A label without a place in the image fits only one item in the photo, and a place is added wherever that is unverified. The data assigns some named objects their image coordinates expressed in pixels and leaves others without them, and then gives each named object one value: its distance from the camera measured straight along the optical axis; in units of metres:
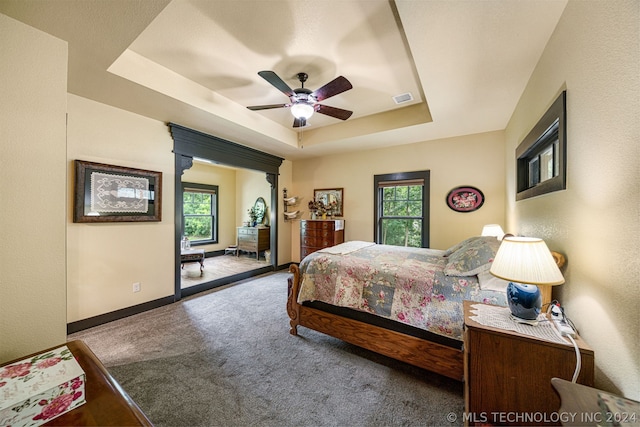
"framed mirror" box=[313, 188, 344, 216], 5.02
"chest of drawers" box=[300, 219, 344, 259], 4.65
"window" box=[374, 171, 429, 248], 4.19
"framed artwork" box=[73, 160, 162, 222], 2.63
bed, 1.76
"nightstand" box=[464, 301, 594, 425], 1.07
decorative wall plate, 3.75
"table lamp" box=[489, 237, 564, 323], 1.15
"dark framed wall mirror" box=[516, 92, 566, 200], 1.47
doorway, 3.50
